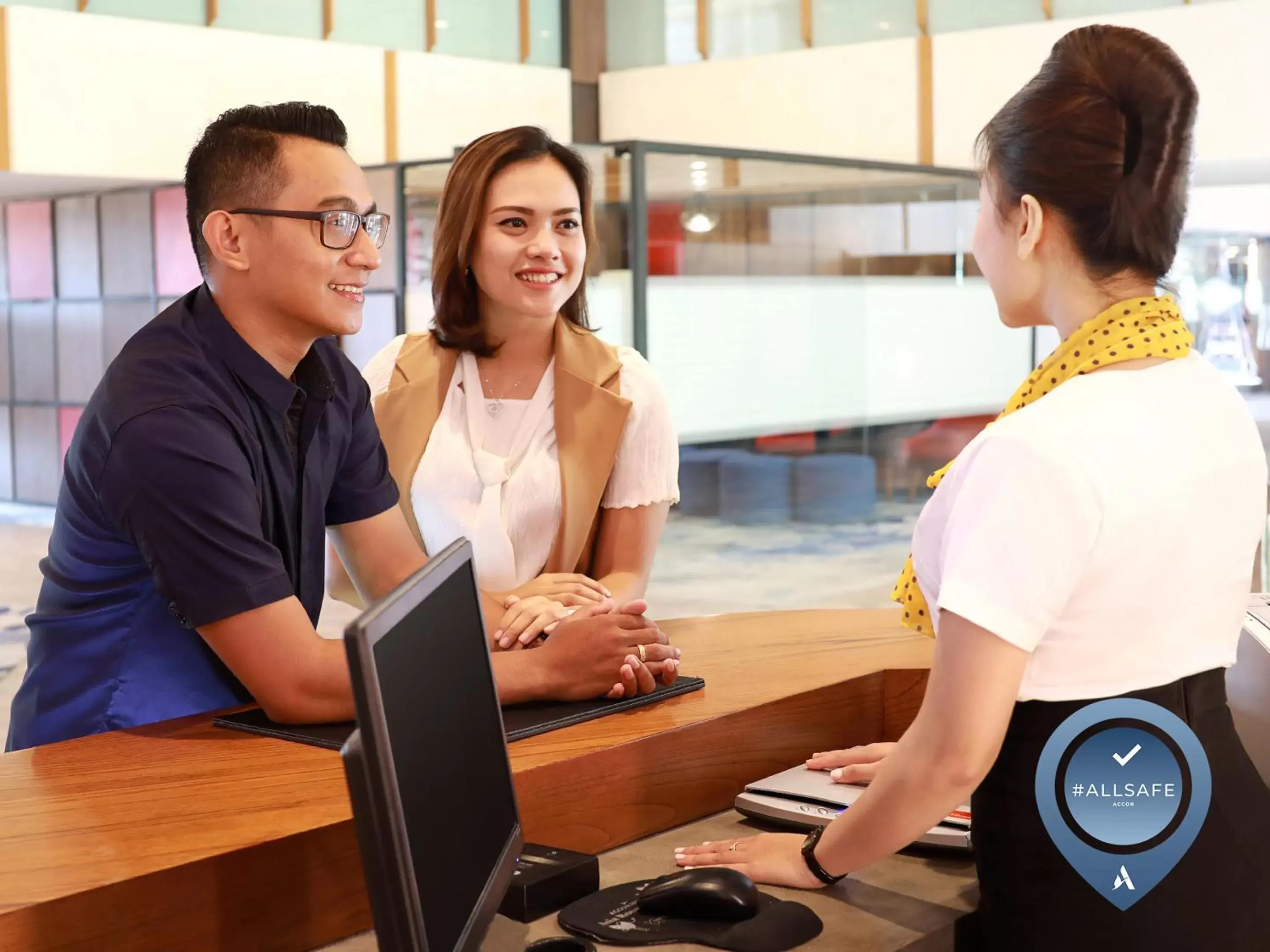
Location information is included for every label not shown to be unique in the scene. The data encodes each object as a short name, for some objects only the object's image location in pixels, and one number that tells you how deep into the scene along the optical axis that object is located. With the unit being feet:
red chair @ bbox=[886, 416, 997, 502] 36.35
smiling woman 9.84
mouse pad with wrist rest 5.26
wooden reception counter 4.89
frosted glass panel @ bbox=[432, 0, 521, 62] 42.96
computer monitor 3.65
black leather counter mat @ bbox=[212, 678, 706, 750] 6.41
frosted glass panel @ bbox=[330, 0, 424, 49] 40.32
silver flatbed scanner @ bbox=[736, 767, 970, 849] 6.35
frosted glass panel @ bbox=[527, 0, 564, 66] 45.47
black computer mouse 5.39
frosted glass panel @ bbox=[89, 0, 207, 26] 35.55
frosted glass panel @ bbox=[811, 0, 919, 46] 41.91
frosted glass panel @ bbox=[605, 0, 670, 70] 46.21
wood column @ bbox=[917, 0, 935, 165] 41.11
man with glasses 6.37
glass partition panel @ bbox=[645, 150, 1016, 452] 28.60
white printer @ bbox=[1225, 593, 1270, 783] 7.83
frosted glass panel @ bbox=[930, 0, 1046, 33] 40.42
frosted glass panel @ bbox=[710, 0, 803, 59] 43.62
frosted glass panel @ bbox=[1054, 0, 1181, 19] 38.42
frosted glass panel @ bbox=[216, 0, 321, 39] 37.83
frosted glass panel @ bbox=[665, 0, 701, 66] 45.19
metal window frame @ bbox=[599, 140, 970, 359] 26.99
